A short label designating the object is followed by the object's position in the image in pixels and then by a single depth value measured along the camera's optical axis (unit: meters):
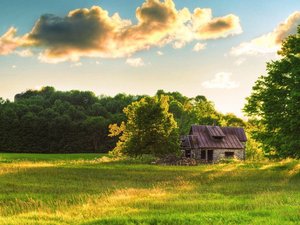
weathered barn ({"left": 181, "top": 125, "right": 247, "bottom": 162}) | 74.12
